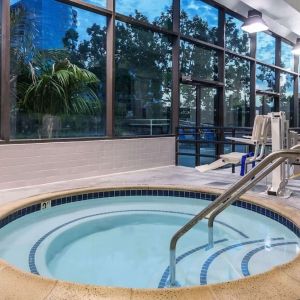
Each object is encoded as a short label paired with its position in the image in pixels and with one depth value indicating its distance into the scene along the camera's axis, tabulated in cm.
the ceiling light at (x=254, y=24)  621
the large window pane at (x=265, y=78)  938
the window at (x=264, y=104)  946
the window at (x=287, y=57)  1069
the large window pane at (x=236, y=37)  813
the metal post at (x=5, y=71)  434
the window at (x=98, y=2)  533
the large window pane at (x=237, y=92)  816
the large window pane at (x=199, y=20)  707
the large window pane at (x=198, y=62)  708
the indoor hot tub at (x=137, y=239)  247
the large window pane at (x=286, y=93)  1073
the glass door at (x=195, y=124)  696
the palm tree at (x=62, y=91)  479
